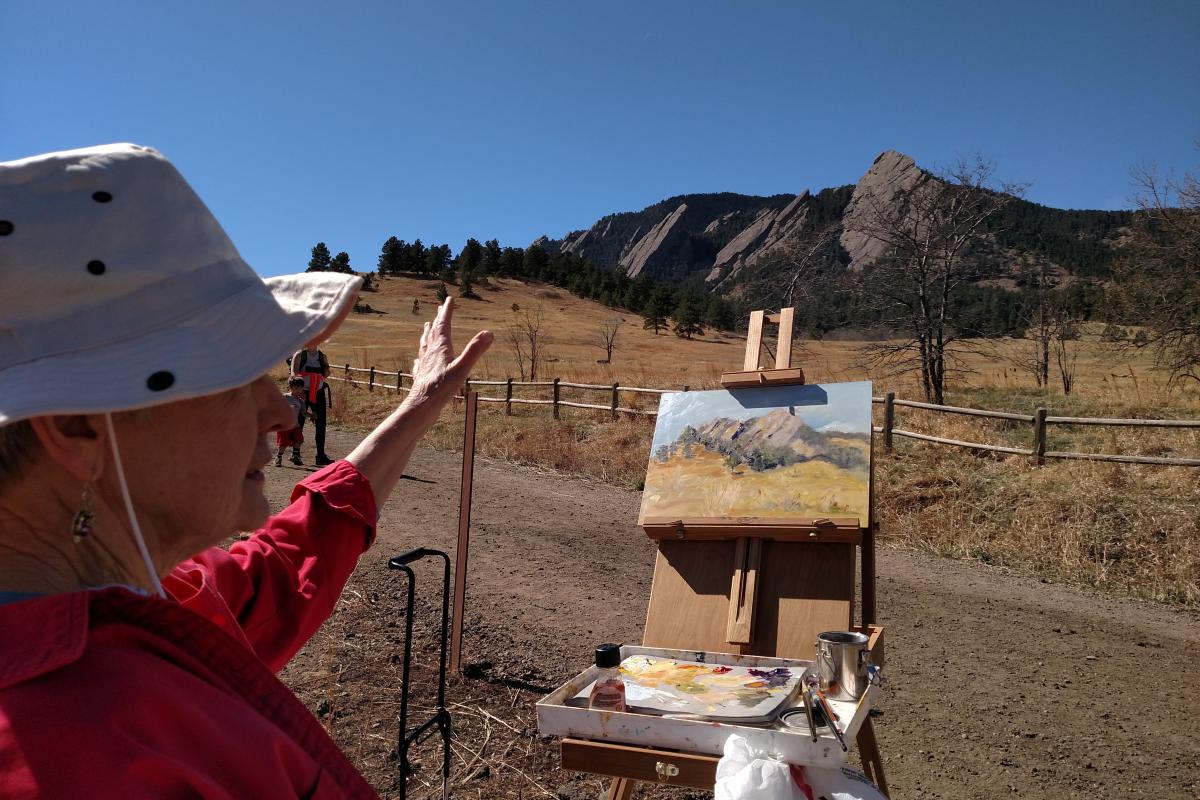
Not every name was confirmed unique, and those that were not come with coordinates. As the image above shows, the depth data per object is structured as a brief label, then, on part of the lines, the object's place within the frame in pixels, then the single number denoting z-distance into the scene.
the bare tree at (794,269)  25.93
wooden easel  3.07
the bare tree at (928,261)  17.95
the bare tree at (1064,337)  21.84
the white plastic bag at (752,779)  1.89
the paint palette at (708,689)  2.23
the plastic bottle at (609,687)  2.36
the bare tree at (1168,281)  16.34
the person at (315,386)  11.92
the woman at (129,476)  0.79
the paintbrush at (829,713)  1.97
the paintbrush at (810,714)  2.00
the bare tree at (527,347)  31.06
